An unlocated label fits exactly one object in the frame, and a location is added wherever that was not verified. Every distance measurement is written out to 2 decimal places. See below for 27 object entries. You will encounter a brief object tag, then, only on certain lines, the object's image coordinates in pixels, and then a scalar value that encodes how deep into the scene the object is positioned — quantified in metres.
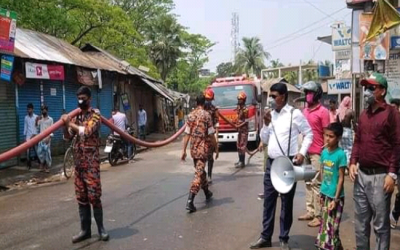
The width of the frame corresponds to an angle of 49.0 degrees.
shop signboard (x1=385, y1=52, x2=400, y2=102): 11.48
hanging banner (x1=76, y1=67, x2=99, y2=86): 16.20
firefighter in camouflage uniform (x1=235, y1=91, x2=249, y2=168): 10.84
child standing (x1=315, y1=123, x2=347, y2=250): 4.64
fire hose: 4.85
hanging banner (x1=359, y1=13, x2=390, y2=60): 10.51
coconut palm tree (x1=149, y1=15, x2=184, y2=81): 42.47
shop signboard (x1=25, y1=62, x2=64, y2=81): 12.75
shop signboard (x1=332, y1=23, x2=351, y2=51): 16.67
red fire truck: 15.62
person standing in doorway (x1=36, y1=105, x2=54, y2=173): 11.65
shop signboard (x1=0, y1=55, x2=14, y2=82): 11.30
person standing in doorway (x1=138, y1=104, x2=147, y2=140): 21.80
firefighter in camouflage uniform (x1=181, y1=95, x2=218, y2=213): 6.82
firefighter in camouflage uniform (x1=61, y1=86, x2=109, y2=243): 5.34
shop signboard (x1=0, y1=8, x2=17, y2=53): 10.91
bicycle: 10.87
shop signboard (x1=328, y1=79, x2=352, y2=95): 16.48
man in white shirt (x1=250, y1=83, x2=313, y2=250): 4.87
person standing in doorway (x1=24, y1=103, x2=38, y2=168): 11.73
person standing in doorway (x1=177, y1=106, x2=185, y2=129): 32.38
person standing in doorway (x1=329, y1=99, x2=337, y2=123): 9.13
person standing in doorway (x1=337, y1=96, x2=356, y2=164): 9.25
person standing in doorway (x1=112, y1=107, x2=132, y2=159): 13.63
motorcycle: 13.10
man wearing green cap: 4.00
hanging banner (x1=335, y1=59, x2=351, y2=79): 20.48
